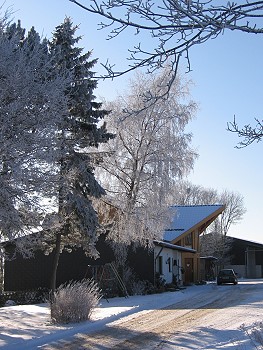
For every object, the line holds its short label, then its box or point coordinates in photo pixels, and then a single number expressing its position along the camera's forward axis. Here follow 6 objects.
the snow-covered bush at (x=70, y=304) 18.14
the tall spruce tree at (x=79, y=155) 23.25
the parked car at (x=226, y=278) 48.62
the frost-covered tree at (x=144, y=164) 31.44
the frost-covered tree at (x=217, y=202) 86.94
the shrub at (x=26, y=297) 29.05
